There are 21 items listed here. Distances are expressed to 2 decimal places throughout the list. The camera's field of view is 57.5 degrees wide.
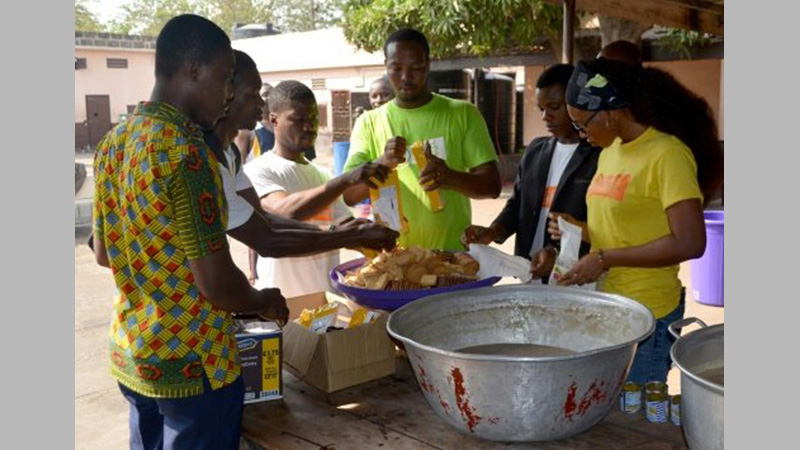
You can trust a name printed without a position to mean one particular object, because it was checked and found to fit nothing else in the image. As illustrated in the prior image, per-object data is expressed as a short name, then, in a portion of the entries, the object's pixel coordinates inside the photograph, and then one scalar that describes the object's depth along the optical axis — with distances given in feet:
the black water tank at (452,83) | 45.34
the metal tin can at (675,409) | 5.83
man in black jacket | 8.94
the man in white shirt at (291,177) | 10.38
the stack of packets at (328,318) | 7.23
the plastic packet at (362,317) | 7.28
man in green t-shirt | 10.27
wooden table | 5.70
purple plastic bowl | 7.64
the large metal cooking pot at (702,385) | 4.35
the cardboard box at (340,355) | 6.84
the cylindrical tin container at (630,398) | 6.07
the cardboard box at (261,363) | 6.65
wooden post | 14.64
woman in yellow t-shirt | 6.81
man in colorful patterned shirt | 5.10
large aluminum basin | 5.04
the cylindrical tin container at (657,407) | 5.91
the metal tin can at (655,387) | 6.04
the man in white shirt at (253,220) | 6.99
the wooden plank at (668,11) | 16.02
